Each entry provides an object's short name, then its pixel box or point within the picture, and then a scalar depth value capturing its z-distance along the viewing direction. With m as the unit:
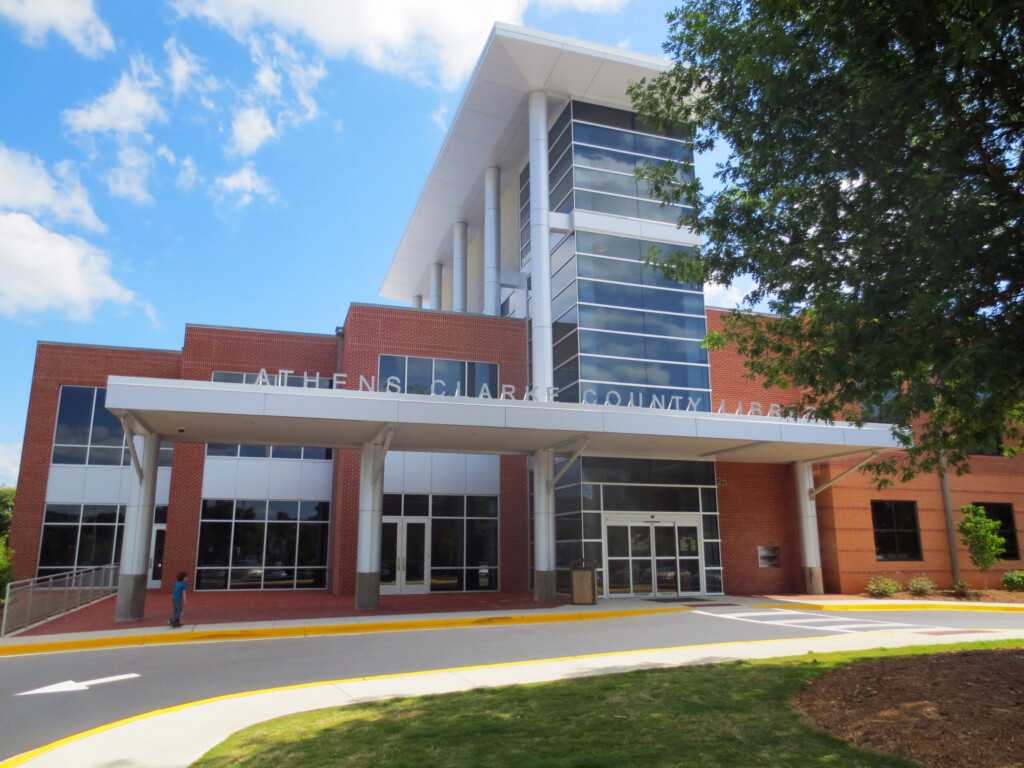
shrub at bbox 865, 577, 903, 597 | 24.80
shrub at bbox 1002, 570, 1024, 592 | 26.45
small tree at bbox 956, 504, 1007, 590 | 26.12
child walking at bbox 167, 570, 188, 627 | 16.22
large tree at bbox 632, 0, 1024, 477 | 7.44
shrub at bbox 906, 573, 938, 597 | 25.30
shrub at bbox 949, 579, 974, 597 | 25.30
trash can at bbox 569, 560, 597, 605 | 20.97
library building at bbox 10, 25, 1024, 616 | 23.95
